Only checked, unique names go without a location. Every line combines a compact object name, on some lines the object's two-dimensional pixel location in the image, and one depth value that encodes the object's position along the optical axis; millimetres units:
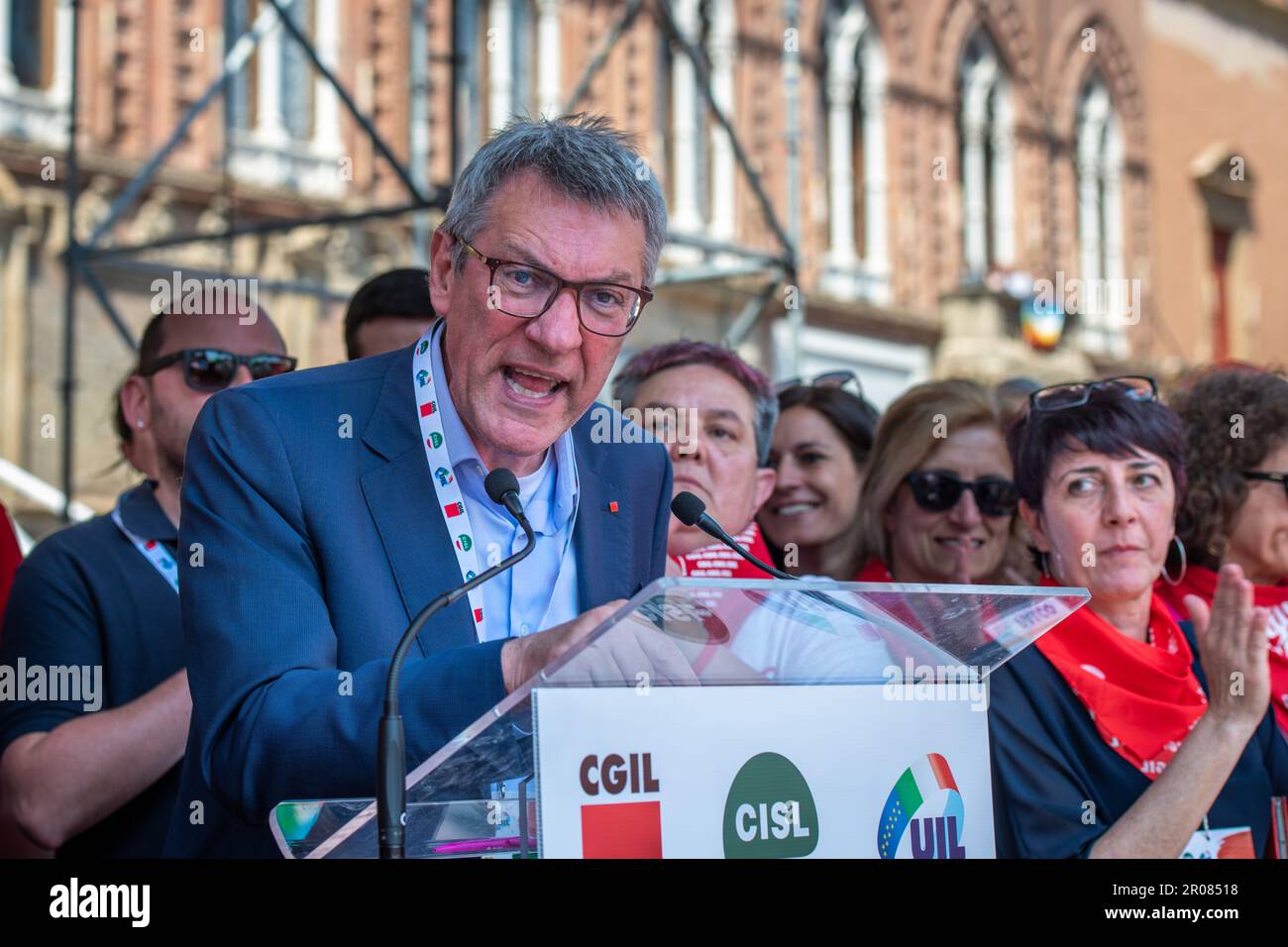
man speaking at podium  1931
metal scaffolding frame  6796
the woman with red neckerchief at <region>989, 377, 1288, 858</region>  2502
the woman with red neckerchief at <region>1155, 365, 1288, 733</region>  3727
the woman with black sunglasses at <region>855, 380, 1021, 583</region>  3982
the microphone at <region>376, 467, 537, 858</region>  1575
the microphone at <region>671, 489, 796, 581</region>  2127
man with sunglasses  2691
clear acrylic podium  1605
